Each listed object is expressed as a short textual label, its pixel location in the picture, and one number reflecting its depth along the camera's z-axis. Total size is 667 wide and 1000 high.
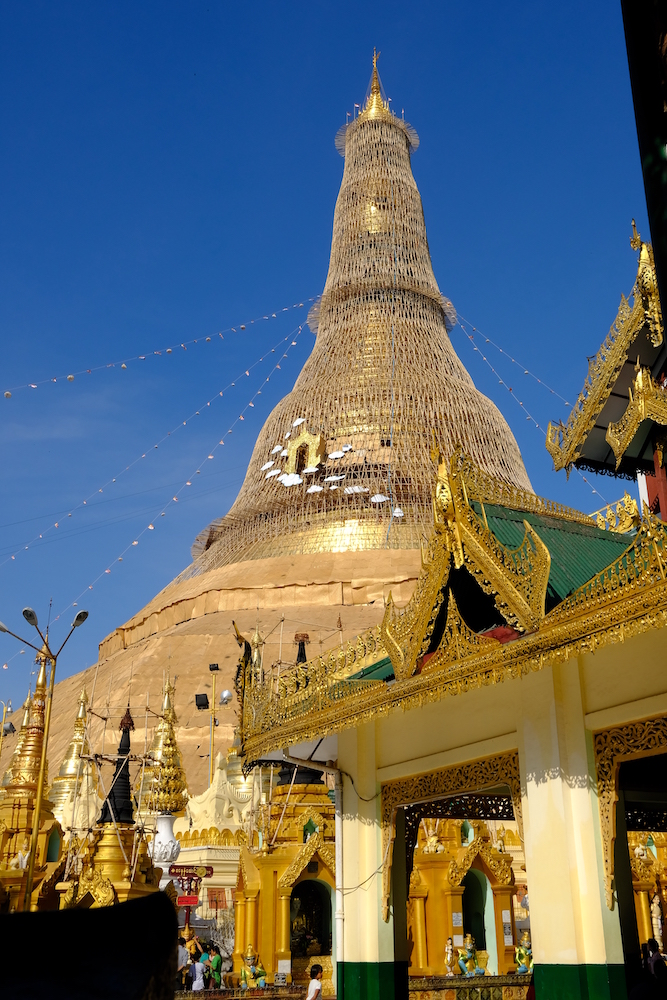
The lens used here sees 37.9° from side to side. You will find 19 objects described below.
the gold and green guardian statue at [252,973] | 14.61
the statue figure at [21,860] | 22.09
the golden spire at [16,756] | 24.86
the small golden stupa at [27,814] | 22.19
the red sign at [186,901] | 17.59
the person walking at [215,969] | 15.18
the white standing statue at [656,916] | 19.11
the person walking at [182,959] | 14.25
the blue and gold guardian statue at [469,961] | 15.20
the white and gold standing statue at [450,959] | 15.27
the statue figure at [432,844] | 16.16
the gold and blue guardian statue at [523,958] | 15.99
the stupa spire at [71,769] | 28.61
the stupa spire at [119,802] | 19.21
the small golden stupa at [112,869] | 14.42
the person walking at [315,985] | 10.34
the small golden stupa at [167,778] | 24.83
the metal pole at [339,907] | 10.50
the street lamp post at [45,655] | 14.25
